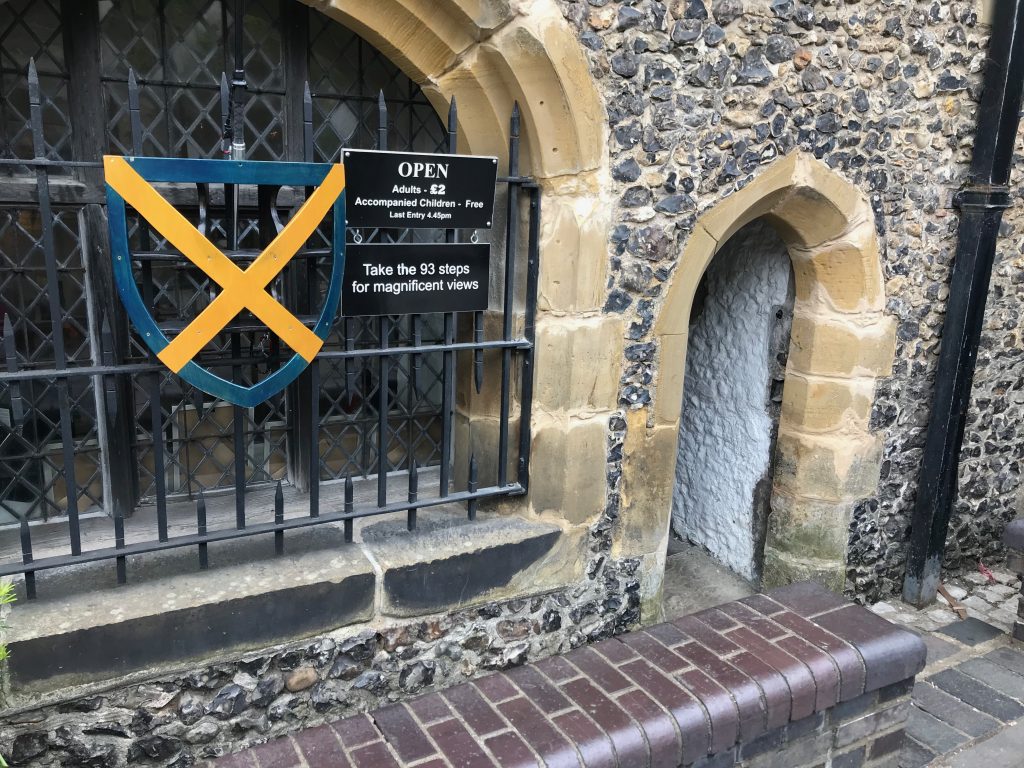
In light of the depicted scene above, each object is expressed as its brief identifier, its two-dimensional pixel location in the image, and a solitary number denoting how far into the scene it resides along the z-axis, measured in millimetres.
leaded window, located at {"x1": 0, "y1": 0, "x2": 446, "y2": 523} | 2471
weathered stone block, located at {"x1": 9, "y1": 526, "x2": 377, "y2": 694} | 2264
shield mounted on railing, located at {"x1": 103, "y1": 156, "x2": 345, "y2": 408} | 2143
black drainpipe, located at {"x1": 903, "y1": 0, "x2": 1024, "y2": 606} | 3705
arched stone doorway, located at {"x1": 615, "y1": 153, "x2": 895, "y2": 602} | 3223
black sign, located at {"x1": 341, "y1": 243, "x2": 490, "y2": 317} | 2592
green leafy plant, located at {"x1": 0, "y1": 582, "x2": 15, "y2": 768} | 1456
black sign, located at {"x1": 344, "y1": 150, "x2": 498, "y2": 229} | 2520
